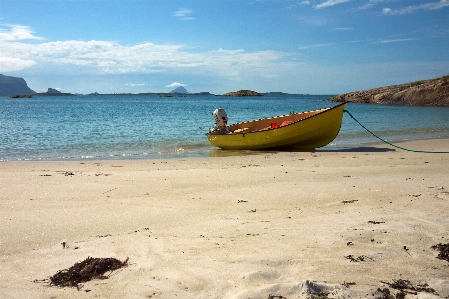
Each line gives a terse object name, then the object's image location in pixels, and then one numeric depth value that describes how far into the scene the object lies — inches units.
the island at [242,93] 5851.9
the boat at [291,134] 555.8
